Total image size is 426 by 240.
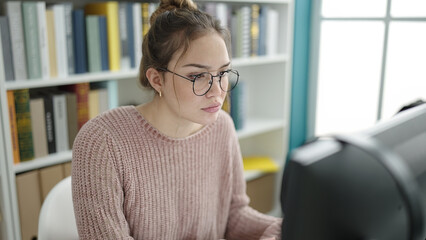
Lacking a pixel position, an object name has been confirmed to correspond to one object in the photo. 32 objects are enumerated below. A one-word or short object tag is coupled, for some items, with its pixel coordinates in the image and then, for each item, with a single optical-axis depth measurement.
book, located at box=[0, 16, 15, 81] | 1.57
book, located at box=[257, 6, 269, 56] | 2.41
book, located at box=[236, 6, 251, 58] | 2.30
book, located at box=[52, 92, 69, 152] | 1.80
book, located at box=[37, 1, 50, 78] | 1.65
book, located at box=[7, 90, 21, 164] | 1.66
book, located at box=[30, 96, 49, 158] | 1.74
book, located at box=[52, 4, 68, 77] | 1.70
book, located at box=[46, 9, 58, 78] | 1.68
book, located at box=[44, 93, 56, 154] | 1.77
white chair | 1.13
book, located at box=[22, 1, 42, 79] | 1.62
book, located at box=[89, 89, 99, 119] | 1.88
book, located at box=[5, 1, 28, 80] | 1.59
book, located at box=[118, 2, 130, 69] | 1.87
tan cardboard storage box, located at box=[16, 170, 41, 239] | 1.75
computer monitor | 0.59
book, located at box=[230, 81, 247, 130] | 2.43
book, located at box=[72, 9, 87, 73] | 1.75
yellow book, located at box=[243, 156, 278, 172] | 2.61
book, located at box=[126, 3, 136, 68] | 1.89
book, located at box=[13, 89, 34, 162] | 1.69
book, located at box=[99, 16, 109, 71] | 1.82
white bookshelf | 1.69
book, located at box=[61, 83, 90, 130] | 1.84
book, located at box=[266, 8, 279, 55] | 2.46
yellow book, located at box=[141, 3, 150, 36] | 1.94
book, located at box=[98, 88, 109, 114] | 1.91
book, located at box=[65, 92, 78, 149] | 1.82
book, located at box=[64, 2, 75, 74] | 1.72
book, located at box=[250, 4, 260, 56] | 2.36
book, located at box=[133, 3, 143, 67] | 1.91
